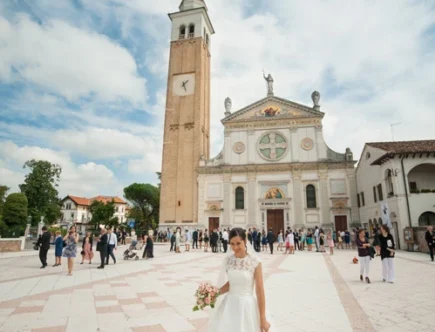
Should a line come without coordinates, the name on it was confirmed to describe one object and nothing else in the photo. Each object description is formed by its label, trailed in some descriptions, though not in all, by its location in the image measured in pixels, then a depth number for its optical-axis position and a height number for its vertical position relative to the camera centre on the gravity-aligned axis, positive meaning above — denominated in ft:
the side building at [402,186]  64.85 +10.01
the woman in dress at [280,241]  74.40 -3.97
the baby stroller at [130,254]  50.27 -5.14
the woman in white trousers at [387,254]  27.35 -2.62
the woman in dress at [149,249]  51.21 -4.30
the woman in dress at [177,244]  64.49 -4.26
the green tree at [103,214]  161.48 +5.63
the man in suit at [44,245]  40.04 -2.94
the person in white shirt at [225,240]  64.34 -3.28
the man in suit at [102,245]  39.45 -2.90
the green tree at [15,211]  95.09 +4.07
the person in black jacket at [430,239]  44.38 -1.92
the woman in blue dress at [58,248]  41.22 -3.41
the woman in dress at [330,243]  61.36 -3.73
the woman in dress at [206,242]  70.64 -4.15
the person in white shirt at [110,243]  42.29 -2.75
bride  9.75 -2.42
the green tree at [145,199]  189.26 +16.78
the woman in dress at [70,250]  32.53 -2.90
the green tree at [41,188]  142.51 +17.88
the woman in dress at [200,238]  81.34 -3.67
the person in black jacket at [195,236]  80.94 -3.09
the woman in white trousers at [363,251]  28.45 -2.49
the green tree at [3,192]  141.04 +15.53
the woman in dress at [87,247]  43.60 -3.51
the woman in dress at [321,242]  68.99 -3.96
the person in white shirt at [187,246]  71.75 -5.23
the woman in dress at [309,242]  72.33 -4.04
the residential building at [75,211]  248.87 +11.63
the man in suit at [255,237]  64.68 -2.72
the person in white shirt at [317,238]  67.26 -2.83
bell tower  103.40 +41.81
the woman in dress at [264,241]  74.22 -3.97
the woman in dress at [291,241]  62.75 -3.31
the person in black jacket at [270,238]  63.38 -2.79
